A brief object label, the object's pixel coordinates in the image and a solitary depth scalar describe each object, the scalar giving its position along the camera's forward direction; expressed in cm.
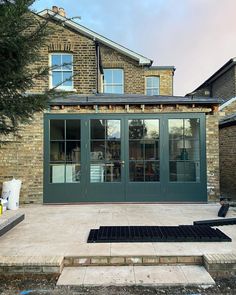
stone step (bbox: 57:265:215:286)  345
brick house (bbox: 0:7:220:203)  789
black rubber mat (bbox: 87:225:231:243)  455
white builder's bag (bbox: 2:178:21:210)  715
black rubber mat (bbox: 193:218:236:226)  545
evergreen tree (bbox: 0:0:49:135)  353
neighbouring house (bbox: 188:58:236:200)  977
